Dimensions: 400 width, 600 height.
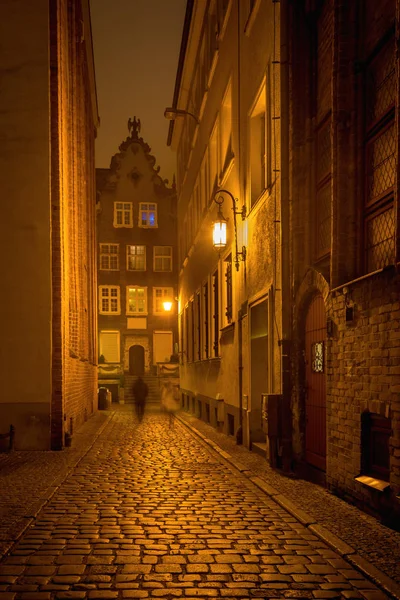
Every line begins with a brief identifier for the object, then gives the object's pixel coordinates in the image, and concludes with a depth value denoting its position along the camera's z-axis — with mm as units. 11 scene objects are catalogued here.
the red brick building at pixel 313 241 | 7109
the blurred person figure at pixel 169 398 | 29075
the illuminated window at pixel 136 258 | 43219
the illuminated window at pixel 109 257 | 42781
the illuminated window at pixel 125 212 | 43188
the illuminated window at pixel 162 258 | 43656
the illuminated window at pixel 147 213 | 43469
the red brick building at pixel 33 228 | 12875
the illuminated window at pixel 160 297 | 43156
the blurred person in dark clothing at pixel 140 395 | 22453
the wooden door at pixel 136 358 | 43344
